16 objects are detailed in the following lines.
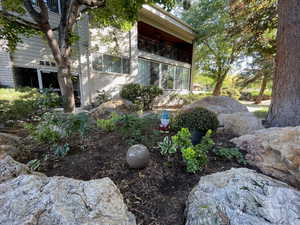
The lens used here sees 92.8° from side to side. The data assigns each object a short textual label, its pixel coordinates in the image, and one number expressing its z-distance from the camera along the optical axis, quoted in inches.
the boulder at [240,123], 146.2
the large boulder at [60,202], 40.8
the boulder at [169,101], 428.1
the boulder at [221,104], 230.8
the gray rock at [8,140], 104.0
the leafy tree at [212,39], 402.9
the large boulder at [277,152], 79.1
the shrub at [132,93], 325.4
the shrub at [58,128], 104.9
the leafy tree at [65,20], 173.3
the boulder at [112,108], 209.4
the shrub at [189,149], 80.6
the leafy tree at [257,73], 508.2
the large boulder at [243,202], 45.9
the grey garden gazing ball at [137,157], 82.7
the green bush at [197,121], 125.5
